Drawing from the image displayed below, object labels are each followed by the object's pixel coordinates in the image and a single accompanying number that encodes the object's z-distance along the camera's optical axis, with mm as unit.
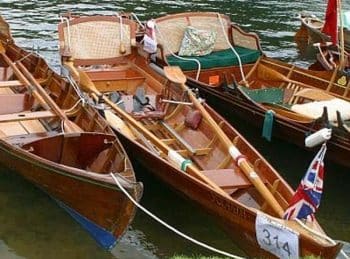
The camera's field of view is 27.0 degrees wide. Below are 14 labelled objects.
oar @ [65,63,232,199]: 9234
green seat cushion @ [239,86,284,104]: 12820
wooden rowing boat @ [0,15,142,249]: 8703
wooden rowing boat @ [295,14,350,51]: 17531
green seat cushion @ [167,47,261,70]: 14008
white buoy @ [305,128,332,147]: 9750
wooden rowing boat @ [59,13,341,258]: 8672
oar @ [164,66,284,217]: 8828
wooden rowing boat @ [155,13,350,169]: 11266
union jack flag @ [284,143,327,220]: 7750
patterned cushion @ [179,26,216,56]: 14406
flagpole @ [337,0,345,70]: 13320
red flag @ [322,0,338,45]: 13219
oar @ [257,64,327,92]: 13695
